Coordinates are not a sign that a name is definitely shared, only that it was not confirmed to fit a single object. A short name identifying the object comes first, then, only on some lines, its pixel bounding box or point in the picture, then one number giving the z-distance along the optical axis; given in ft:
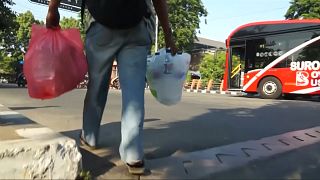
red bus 34.81
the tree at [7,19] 56.33
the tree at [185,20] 94.20
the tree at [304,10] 79.19
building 128.05
